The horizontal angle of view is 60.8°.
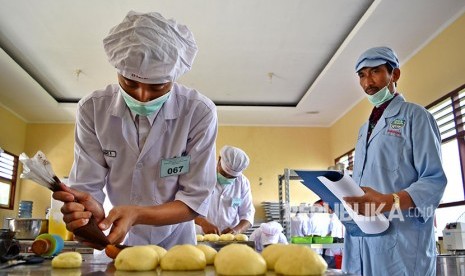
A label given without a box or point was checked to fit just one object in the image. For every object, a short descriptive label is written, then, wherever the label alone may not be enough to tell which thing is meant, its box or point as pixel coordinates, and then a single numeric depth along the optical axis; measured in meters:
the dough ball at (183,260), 0.90
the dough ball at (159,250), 1.01
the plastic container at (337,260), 4.93
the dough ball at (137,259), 0.89
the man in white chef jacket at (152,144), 1.32
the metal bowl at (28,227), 2.27
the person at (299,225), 4.89
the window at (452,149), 3.66
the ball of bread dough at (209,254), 1.03
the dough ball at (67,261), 0.98
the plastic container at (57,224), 2.23
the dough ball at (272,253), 0.89
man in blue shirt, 1.55
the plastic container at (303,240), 3.84
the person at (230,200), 3.67
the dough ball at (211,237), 3.01
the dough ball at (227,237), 3.09
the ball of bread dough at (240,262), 0.80
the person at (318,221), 4.88
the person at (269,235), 3.78
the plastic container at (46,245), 1.26
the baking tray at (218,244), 2.27
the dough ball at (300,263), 0.76
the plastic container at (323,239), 3.89
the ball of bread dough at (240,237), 3.09
